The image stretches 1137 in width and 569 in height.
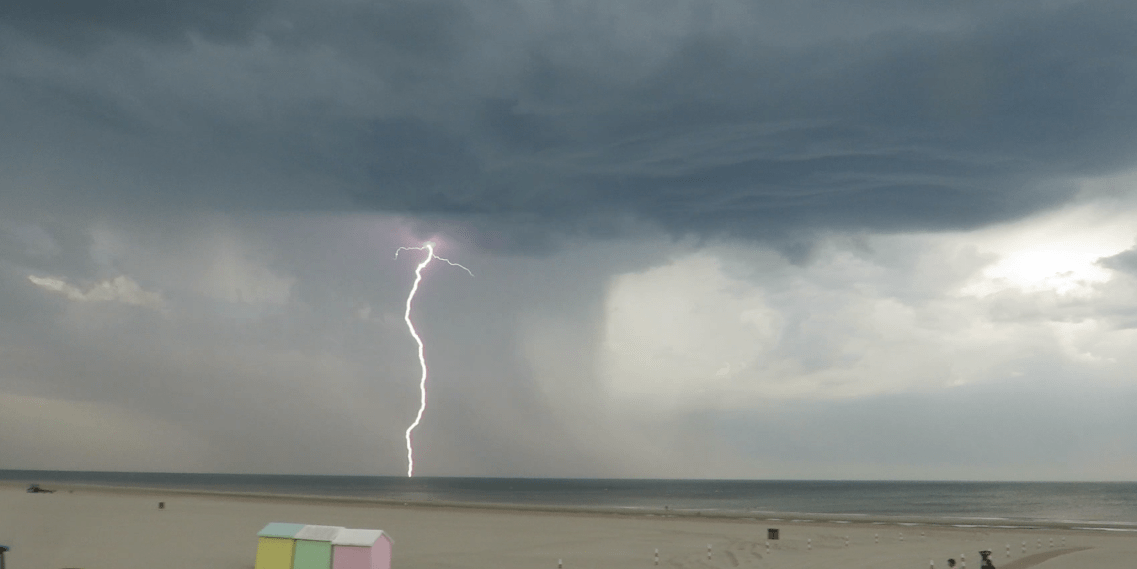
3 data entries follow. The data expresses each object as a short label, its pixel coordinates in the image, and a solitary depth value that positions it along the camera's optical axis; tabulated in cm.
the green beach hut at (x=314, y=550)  3331
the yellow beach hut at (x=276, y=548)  3372
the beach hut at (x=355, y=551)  3356
